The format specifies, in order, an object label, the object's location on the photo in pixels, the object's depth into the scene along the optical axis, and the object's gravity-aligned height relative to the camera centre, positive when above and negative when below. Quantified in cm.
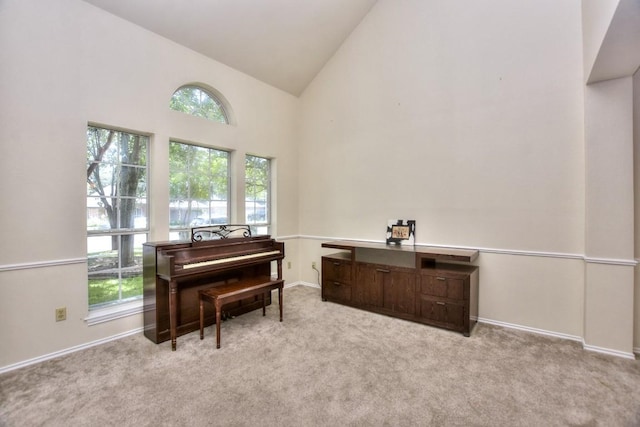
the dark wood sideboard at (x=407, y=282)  289 -79
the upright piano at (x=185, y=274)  260 -58
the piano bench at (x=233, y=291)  262 -77
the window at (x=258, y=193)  412 +27
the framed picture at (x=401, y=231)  359 -25
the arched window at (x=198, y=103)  333 +129
